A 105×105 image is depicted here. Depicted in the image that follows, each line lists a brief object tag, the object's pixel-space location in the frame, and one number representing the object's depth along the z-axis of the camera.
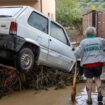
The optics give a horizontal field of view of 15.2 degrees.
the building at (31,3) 21.78
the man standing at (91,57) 9.44
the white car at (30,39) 9.95
